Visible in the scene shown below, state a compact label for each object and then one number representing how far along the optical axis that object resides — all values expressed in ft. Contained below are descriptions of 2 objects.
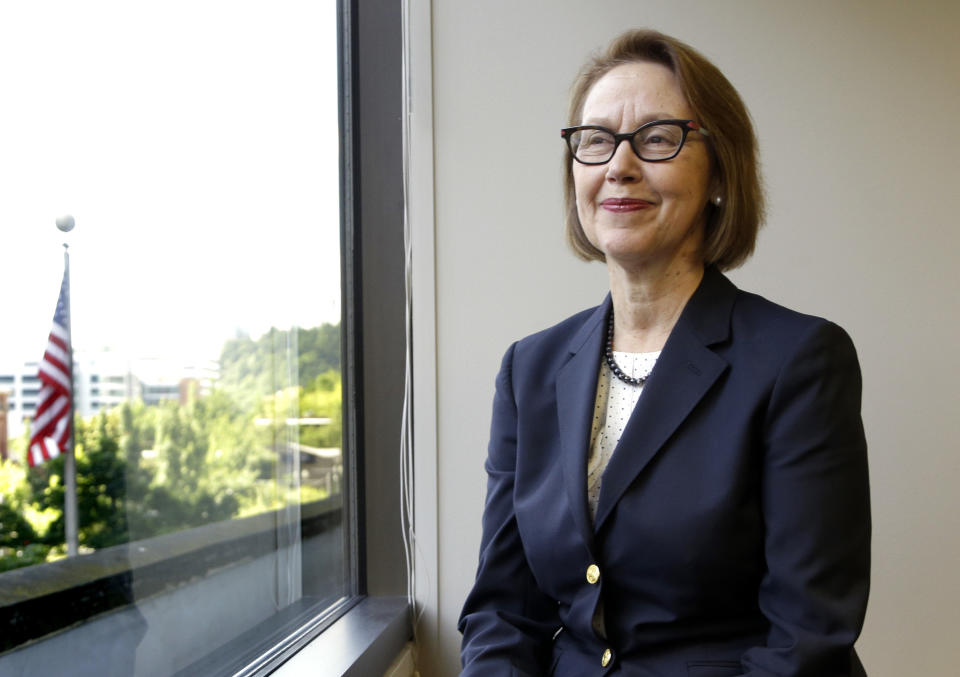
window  4.19
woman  4.16
